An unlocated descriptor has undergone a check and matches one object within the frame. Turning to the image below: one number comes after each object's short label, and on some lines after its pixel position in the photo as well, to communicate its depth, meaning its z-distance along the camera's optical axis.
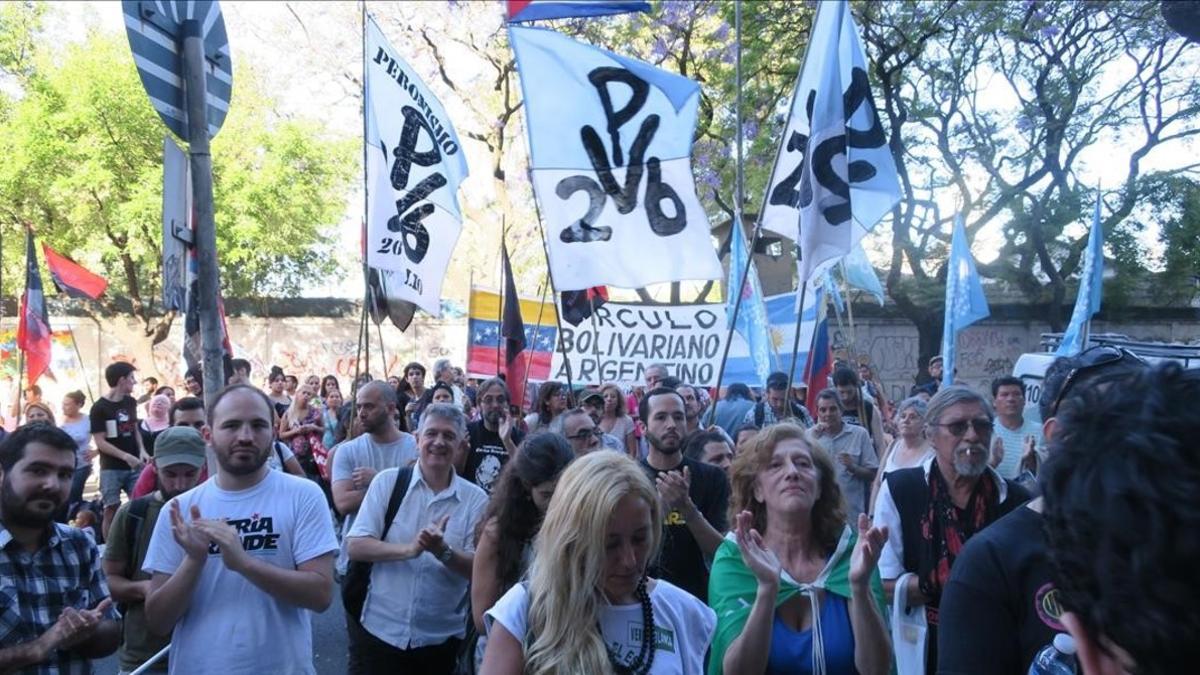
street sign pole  4.55
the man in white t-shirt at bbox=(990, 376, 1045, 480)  7.30
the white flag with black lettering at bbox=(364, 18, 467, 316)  7.70
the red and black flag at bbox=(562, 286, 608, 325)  9.66
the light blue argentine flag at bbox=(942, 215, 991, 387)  11.15
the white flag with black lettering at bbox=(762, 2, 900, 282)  6.09
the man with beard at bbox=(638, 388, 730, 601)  4.22
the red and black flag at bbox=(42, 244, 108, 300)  14.38
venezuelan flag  12.38
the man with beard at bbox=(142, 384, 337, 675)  3.40
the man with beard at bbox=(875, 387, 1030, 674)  3.76
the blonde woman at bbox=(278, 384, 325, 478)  9.57
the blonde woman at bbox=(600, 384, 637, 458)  8.69
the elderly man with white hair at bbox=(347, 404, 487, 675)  4.34
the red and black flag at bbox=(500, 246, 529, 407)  9.66
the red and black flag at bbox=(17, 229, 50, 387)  11.95
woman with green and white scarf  3.12
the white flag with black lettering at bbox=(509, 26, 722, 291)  6.33
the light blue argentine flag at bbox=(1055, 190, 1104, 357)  10.61
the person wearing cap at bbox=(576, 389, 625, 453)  8.22
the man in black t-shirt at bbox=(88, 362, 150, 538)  9.54
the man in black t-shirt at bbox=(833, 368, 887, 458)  8.44
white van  10.45
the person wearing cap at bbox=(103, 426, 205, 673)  3.90
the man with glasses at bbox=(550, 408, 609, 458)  5.74
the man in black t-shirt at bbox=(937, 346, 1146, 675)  2.31
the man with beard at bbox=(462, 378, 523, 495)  6.52
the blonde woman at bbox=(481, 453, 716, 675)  2.46
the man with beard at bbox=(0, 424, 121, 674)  3.11
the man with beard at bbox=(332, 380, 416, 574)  5.69
